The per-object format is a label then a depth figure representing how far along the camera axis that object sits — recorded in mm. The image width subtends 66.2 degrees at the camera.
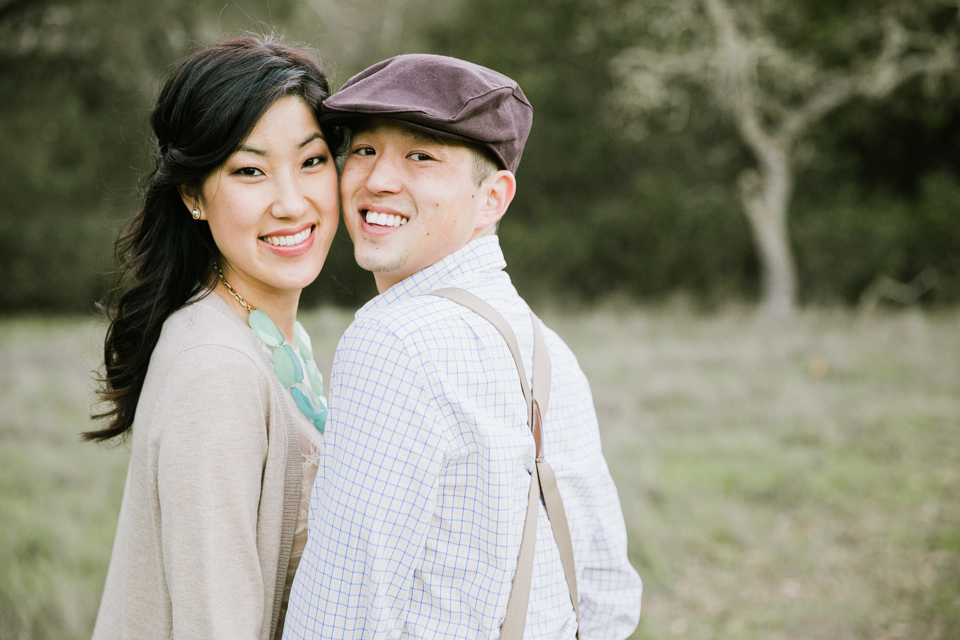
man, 1333
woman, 1446
